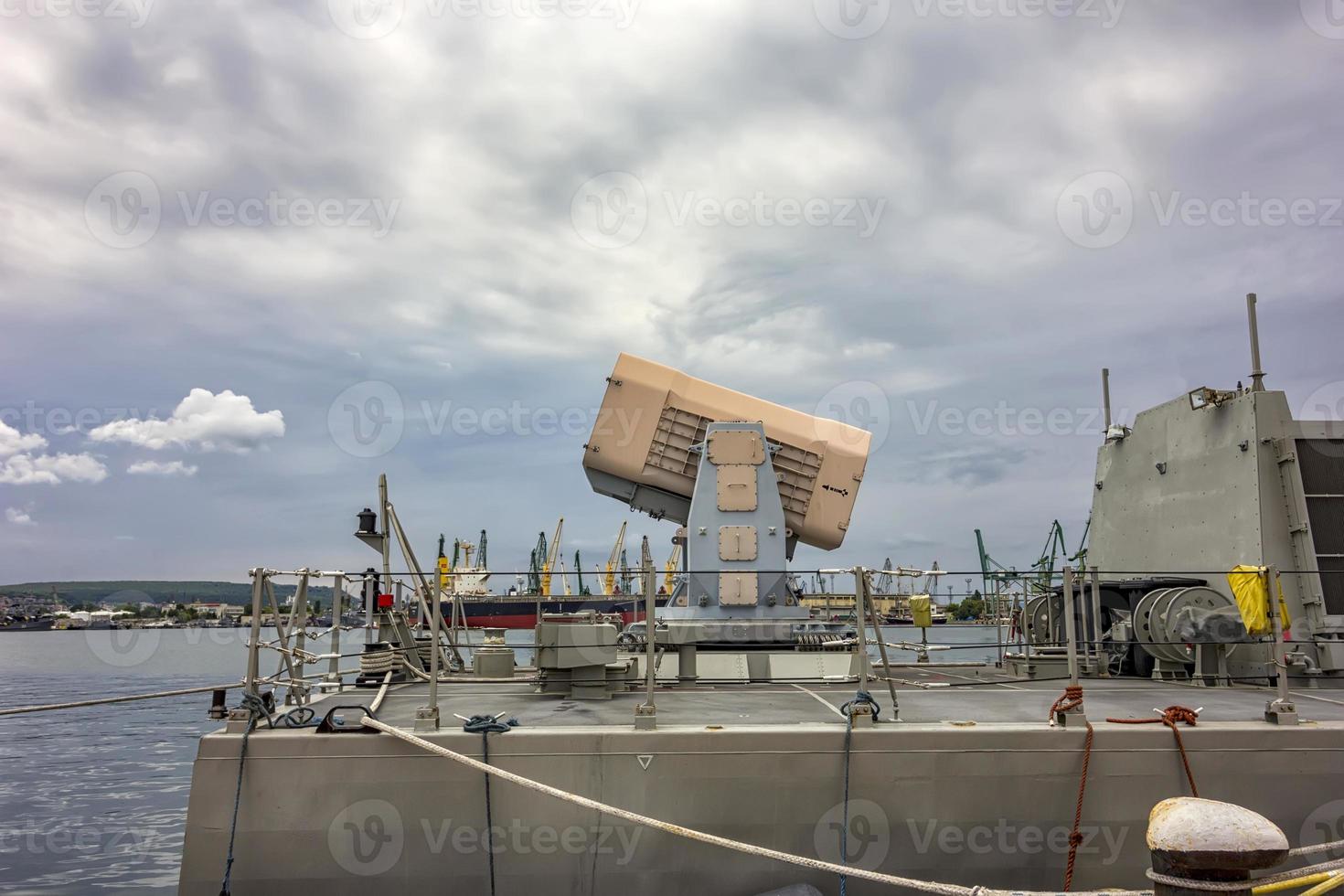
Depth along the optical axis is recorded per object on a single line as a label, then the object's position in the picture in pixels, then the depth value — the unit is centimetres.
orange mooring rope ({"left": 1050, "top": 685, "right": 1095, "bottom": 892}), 643
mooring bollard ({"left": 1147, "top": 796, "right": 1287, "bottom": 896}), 383
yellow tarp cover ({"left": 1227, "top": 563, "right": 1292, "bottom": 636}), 822
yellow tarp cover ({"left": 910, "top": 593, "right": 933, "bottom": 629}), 1385
